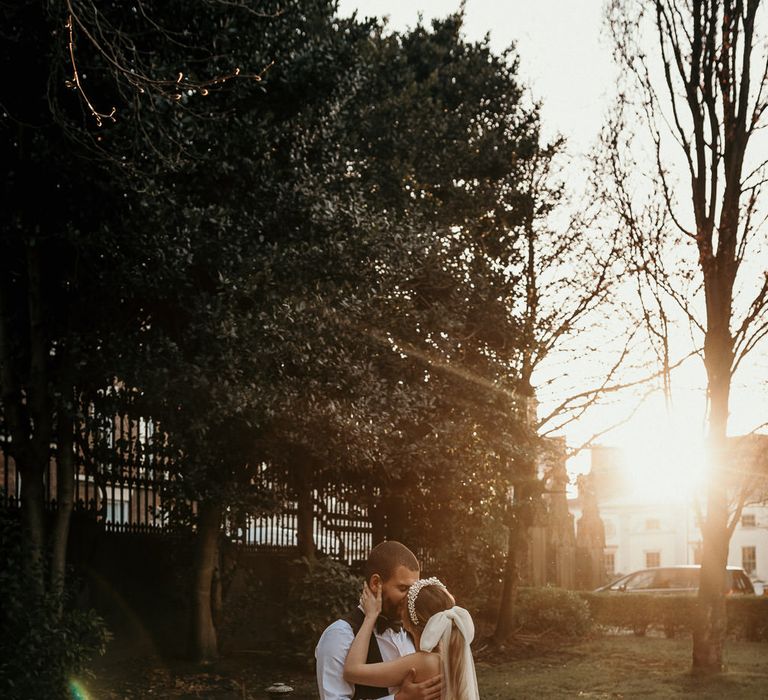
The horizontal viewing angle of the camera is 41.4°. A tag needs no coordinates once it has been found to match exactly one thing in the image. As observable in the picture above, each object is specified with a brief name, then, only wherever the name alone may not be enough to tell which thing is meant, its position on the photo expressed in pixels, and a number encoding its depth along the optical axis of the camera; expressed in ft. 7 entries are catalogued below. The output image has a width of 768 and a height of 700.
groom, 14.67
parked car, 99.26
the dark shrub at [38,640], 30.76
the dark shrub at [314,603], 44.01
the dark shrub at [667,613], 80.07
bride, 14.16
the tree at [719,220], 51.19
